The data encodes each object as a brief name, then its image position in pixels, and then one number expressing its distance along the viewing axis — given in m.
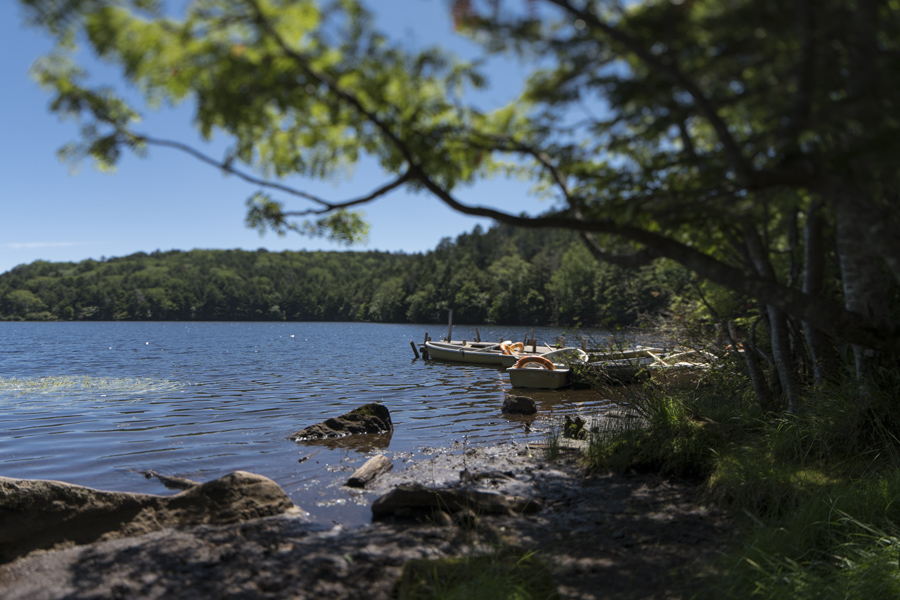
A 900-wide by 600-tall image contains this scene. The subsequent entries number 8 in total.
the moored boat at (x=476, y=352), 30.92
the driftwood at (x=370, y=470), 8.52
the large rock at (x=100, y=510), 5.95
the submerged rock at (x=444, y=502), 6.55
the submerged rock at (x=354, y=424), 12.45
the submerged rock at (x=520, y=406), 15.90
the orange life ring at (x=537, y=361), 21.94
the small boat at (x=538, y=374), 21.50
